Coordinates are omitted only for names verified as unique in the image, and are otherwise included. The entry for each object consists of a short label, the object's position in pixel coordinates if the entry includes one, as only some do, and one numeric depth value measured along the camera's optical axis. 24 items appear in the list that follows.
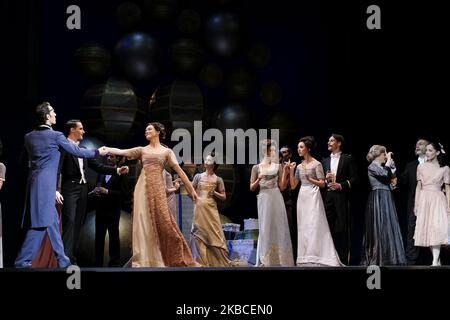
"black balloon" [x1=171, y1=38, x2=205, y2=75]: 10.68
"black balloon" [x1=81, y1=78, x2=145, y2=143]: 10.38
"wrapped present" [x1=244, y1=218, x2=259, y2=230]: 10.80
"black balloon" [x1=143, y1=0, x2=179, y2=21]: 10.70
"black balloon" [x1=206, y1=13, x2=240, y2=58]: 10.64
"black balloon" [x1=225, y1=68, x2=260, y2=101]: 10.90
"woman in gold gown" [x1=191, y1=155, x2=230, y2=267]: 9.83
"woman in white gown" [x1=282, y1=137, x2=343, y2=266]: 9.38
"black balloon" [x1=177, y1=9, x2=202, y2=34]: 10.84
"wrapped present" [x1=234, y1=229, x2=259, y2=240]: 10.66
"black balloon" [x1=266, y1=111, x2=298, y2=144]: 10.93
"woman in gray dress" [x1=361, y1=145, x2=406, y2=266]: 9.57
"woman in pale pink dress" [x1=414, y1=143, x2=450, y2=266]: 9.76
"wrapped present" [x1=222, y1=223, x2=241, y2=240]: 10.89
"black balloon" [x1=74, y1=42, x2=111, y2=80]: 10.53
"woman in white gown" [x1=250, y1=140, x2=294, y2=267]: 9.49
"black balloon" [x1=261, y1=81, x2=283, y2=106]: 11.08
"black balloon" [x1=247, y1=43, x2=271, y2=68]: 11.01
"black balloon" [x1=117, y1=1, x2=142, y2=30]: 10.70
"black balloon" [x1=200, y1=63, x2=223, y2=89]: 10.92
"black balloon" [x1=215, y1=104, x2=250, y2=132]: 10.77
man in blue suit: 8.20
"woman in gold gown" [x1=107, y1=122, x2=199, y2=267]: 8.62
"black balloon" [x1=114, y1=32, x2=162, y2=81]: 10.44
